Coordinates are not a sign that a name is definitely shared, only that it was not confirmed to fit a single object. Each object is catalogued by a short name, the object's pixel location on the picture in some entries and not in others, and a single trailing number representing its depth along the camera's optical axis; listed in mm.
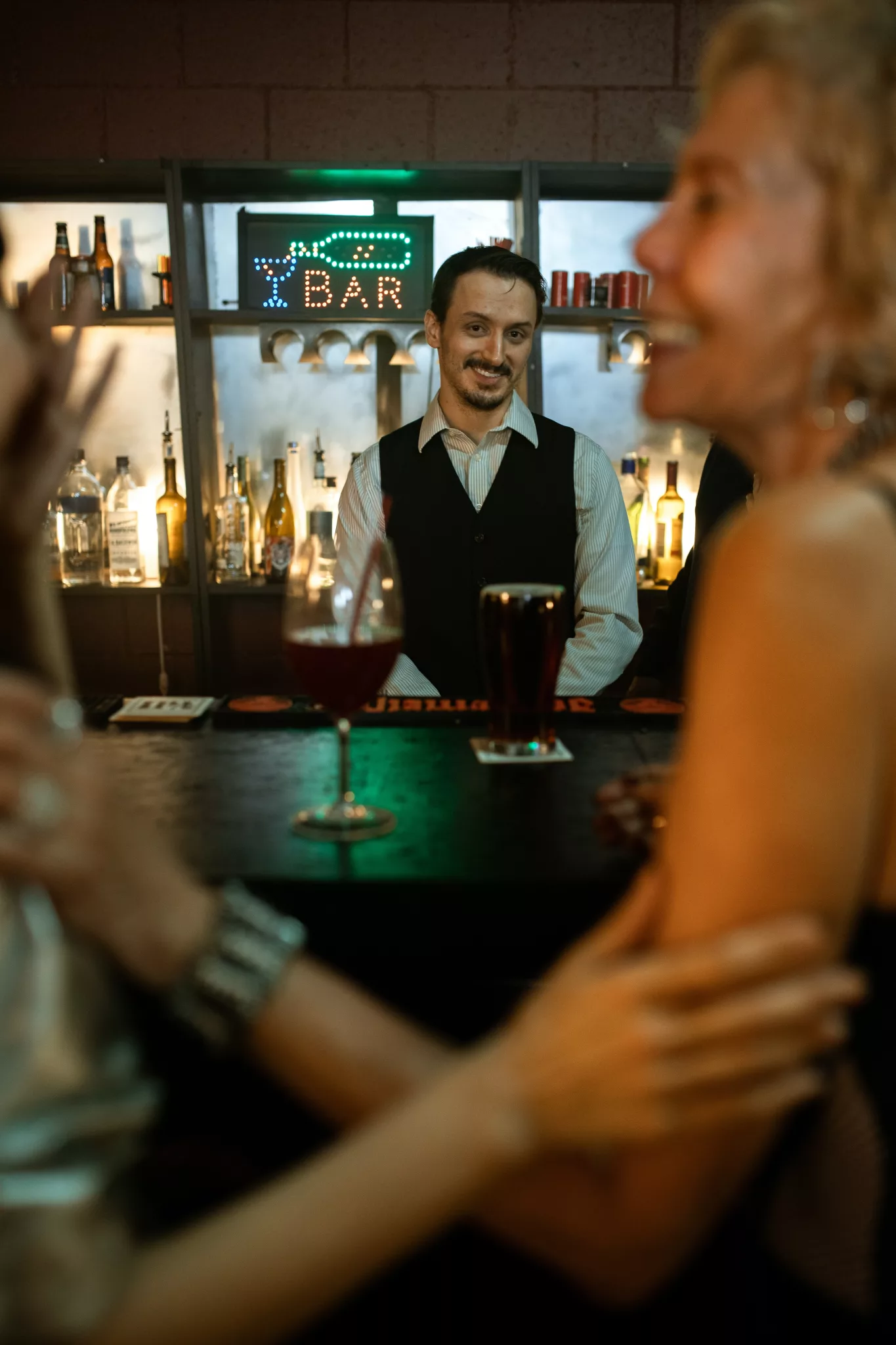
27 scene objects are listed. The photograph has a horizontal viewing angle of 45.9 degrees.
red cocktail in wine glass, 954
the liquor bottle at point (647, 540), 3299
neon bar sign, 3084
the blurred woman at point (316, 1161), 486
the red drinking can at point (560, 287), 3184
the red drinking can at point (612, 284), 3152
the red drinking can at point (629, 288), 3143
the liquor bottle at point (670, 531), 3262
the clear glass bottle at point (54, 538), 3258
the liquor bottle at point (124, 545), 3213
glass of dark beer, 1142
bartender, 2645
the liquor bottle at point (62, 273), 3029
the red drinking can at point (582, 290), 3152
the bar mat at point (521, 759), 1145
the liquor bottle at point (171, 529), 3264
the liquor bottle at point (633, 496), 3367
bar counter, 749
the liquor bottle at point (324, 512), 3152
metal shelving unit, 3037
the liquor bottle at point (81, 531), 3211
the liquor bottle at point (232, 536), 3242
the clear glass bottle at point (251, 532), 3363
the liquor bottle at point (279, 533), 3225
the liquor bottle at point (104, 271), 3236
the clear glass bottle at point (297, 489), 3459
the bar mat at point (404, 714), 1307
